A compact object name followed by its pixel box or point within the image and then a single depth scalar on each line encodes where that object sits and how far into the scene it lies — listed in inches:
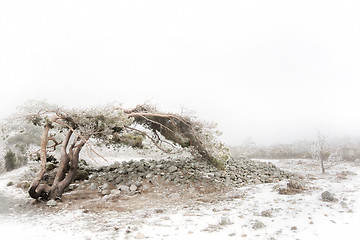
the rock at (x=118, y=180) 414.4
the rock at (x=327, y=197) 247.3
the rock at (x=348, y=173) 509.4
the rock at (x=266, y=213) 216.4
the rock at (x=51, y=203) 308.0
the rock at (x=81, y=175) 436.5
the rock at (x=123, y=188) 376.4
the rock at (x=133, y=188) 375.1
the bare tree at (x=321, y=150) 604.4
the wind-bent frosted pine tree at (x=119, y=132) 332.2
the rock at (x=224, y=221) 197.3
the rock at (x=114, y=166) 494.5
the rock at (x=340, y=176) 462.7
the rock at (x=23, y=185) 420.2
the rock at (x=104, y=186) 389.7
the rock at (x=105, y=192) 361.3
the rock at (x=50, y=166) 454.5
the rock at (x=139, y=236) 178.2
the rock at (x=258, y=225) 185.5
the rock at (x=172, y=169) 457.9
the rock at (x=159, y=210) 258.4
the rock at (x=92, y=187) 390.5
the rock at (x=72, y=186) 394.2
